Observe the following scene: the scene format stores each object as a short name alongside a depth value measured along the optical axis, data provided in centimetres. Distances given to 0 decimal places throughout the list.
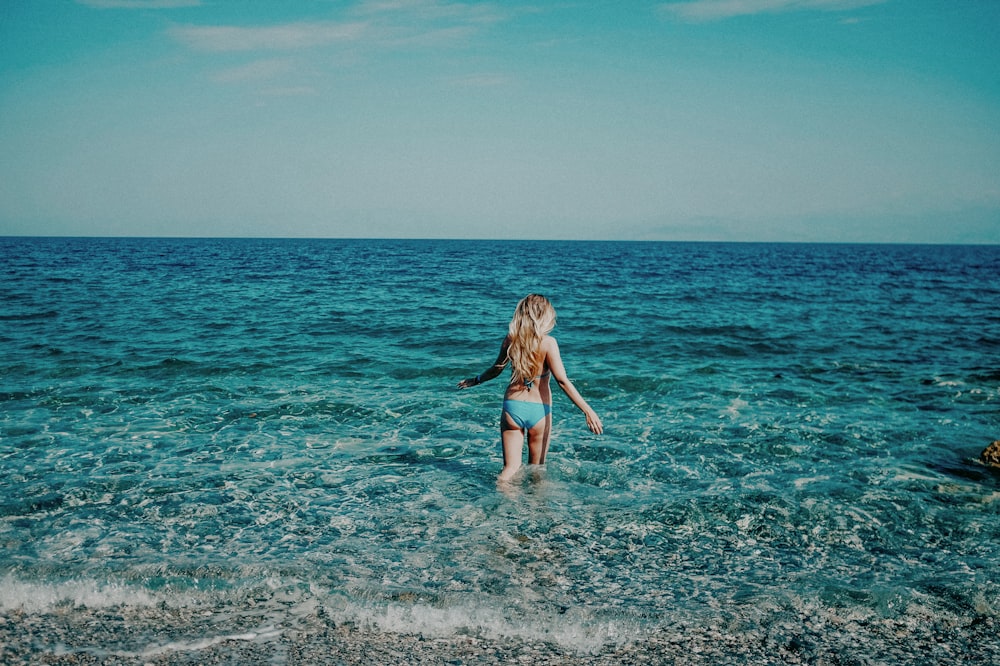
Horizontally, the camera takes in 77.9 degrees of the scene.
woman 623
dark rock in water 753
